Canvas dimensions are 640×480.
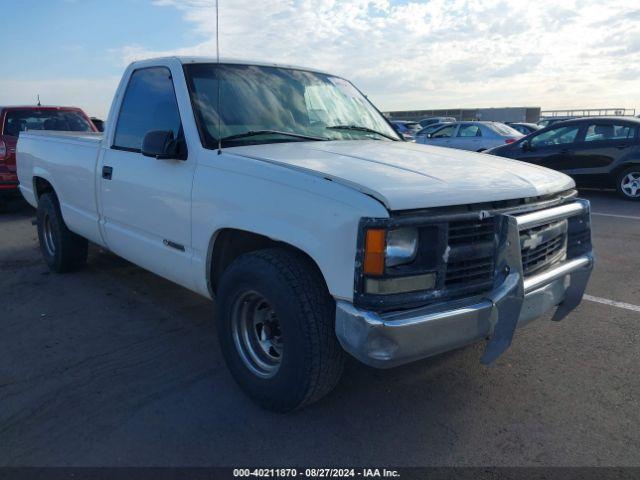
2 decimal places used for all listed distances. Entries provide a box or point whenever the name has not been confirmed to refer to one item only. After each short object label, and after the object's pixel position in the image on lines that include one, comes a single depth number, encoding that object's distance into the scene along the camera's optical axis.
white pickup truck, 2.51
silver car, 15.09
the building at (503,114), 40.44
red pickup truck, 9.30
